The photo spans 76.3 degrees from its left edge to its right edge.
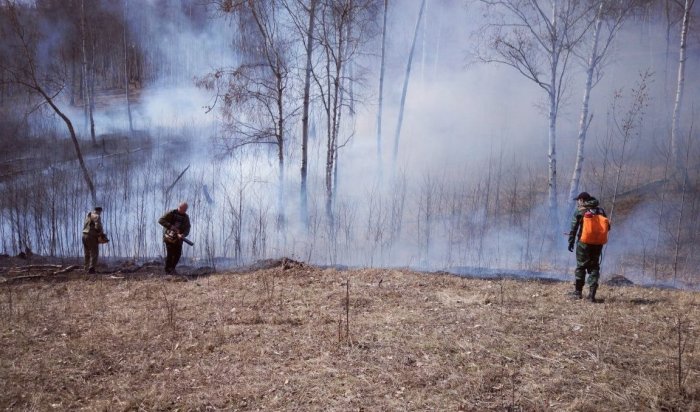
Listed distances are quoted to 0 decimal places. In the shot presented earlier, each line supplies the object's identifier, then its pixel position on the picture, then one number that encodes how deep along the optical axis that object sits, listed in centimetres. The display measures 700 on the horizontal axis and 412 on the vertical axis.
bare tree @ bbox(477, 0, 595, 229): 1252
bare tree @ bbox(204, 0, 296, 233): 1288
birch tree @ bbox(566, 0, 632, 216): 1230
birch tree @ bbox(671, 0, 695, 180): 1429
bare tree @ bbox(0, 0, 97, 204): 1250
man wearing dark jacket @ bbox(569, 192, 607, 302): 707
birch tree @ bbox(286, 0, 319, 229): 1281
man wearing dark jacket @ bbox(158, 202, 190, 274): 934
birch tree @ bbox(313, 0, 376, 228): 1327
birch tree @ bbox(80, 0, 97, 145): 2031
